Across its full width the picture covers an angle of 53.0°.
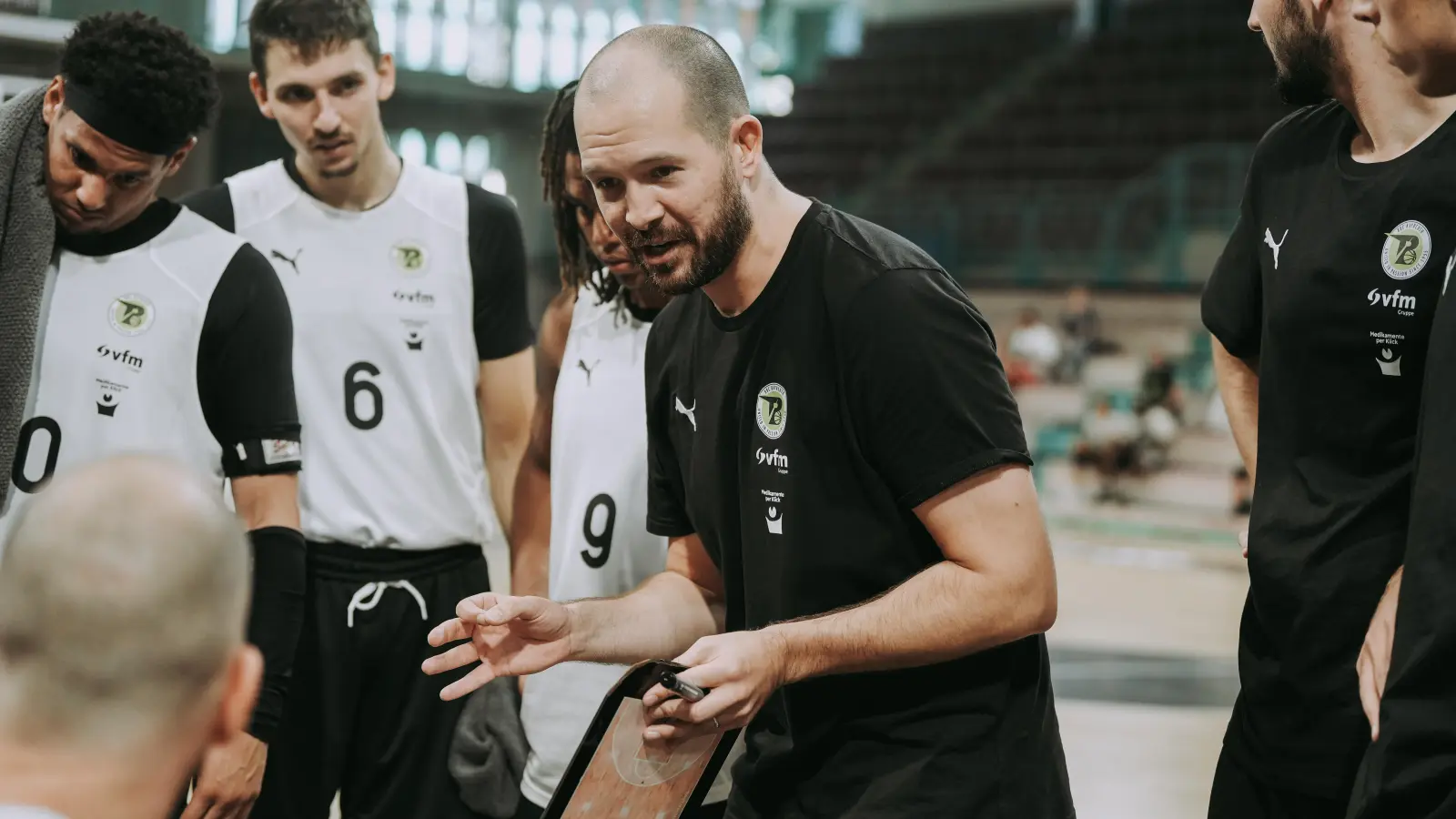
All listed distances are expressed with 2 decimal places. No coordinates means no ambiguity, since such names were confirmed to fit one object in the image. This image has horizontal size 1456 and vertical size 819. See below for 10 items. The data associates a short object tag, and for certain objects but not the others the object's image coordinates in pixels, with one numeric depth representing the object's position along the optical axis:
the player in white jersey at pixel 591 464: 2.93
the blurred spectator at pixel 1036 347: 16.28
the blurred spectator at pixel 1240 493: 13.12
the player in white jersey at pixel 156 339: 2.58
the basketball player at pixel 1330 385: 2.01
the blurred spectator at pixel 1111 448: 14.08
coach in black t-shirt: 1.98
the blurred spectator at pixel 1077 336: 15.98
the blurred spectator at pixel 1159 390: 13.95
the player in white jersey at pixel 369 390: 3.12
